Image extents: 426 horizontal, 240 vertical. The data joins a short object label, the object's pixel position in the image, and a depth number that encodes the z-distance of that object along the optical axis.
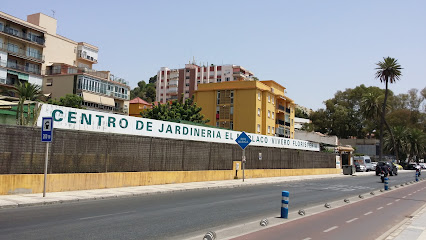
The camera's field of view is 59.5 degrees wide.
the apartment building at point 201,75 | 119.31
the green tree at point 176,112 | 52.50
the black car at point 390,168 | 44.42
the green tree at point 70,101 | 56.14
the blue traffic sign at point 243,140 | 26.48
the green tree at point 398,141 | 89.62
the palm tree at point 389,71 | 78.50
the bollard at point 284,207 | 10.91
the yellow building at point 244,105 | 67.62
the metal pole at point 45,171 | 14.66
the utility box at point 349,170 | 46.84
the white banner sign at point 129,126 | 18.11
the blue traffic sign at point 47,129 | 14.52
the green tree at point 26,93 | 19.55
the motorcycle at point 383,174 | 31.22
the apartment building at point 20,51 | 59.66
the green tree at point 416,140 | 90.31
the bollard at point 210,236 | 7.29
